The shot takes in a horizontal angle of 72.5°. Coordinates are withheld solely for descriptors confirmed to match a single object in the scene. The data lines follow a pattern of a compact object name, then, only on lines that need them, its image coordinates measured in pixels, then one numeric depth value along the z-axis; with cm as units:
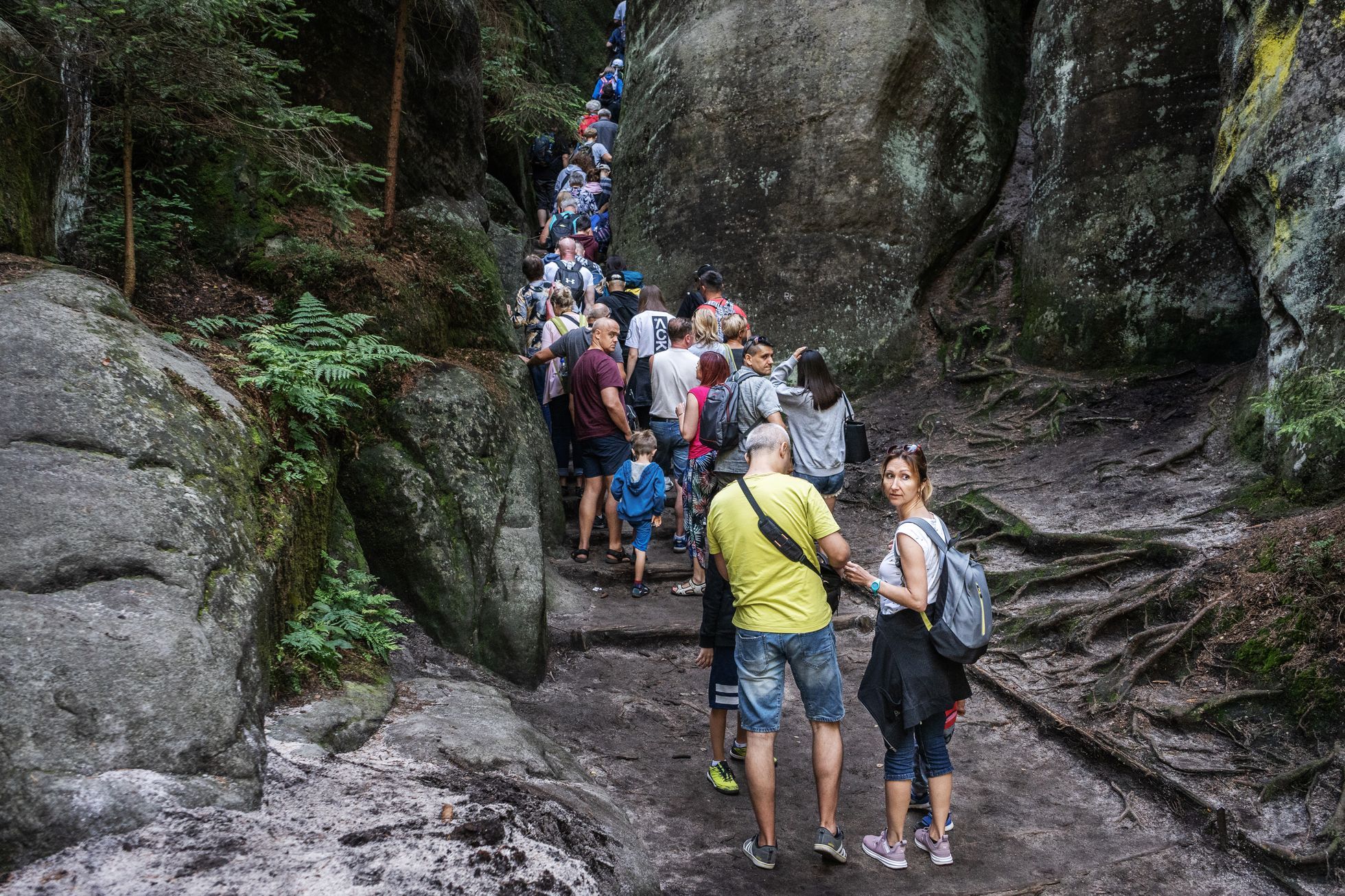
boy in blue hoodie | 891
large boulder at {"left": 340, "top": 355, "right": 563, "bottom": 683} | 672
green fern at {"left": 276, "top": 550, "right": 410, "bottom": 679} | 472
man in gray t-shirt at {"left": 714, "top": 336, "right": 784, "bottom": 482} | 718
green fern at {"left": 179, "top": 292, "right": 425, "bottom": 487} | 568
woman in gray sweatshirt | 745
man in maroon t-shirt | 898
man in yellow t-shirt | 474
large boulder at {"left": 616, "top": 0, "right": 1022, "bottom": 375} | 1375
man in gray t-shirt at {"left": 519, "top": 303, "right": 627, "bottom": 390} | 966
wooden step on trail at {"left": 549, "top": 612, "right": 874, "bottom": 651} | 786
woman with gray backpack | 454
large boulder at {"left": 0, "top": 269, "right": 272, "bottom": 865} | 314
